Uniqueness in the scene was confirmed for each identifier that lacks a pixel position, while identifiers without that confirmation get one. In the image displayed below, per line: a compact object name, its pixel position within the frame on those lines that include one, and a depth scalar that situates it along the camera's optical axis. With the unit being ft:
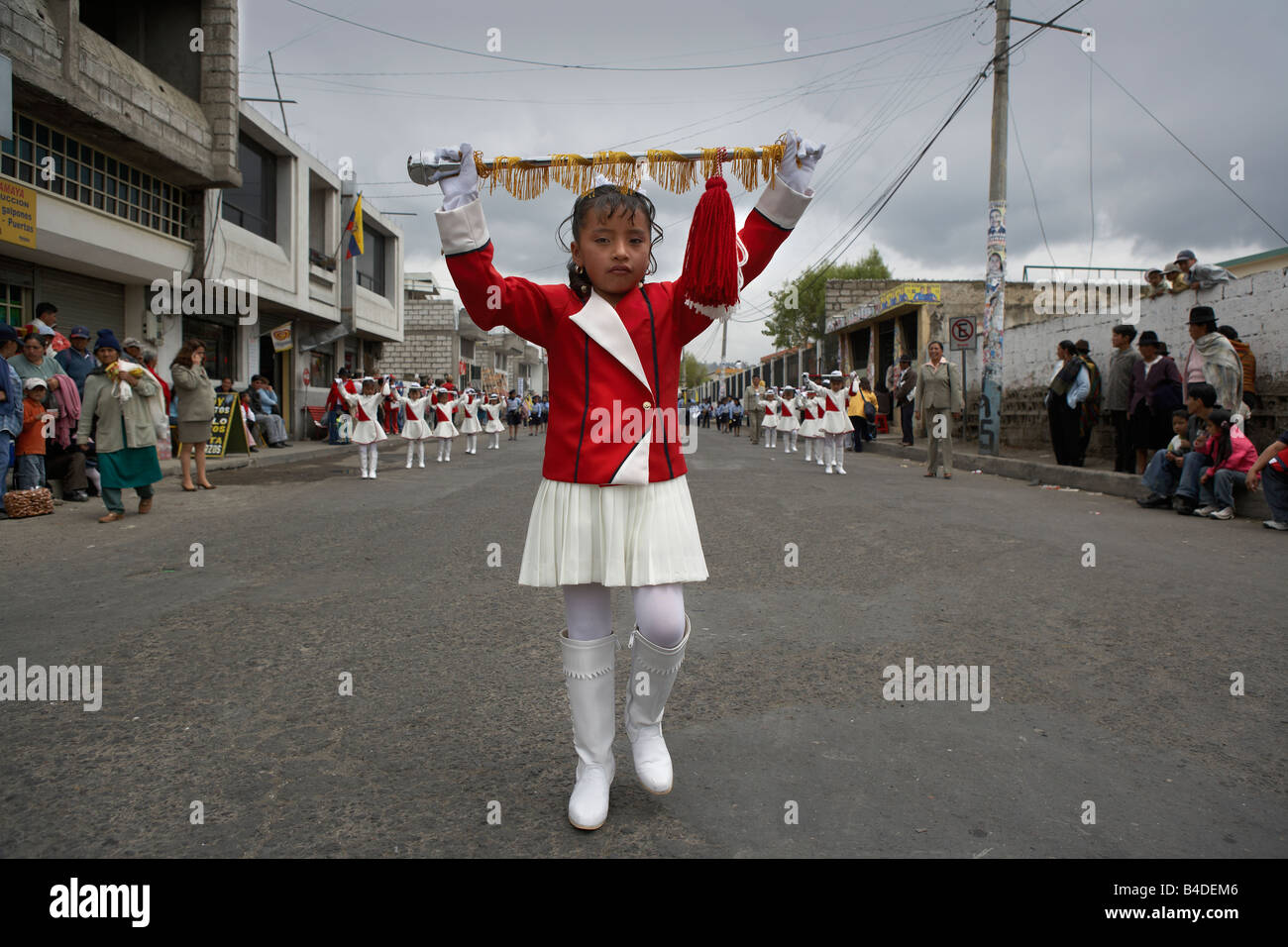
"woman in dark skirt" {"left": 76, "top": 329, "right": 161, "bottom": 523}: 28.14
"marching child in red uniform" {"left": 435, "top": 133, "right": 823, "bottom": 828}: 7.80
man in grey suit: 90.58
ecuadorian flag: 88.12
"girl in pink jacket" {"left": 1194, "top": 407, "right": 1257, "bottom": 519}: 27.14
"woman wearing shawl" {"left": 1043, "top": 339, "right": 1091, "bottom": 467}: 39.32
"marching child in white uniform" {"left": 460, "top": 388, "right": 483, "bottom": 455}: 64.34
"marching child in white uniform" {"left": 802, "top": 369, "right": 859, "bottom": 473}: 47.52
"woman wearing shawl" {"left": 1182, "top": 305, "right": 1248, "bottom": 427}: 29.07
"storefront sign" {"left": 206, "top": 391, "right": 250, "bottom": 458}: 51.62
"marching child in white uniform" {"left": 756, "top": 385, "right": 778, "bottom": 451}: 76.54
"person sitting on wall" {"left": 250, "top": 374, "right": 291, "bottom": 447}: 69.92
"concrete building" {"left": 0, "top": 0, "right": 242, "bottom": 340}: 41.45
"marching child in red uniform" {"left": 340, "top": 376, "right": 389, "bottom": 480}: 44.14
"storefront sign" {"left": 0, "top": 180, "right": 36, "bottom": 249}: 39.68
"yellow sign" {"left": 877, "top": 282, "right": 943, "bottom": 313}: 87.66
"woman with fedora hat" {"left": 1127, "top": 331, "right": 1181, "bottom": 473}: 33.55
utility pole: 49.60
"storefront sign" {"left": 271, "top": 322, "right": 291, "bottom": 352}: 75.40
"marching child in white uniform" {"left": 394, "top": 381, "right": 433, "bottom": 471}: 52.16
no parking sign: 52.85
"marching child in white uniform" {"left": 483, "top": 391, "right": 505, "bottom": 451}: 82.94
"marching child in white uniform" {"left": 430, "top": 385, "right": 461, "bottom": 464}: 56.65
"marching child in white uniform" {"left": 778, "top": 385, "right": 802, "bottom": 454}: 68.90
